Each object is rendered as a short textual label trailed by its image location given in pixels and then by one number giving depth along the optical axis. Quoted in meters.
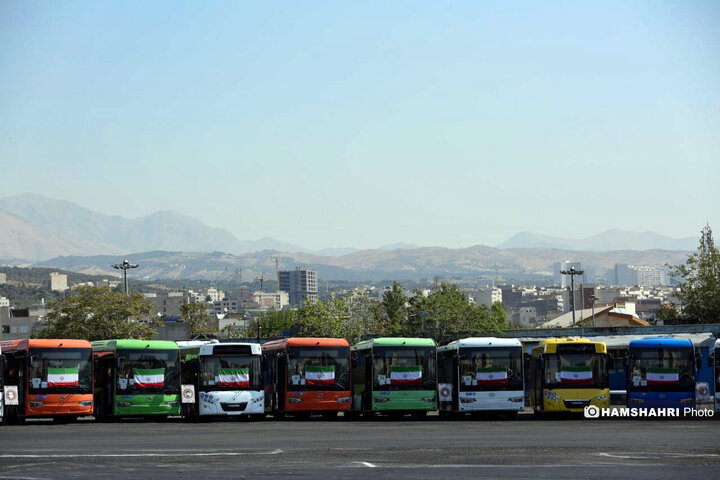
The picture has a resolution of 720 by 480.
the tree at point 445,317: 125.19
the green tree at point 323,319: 116.44
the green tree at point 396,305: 153.29
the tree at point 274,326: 178.00
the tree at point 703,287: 96.75
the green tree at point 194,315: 132.00
